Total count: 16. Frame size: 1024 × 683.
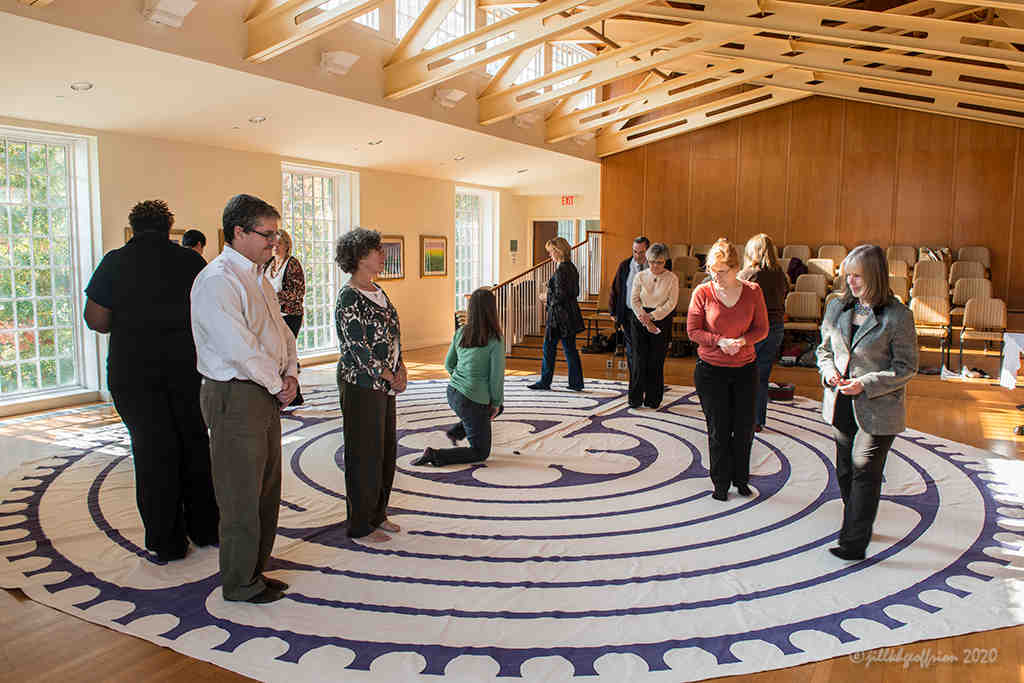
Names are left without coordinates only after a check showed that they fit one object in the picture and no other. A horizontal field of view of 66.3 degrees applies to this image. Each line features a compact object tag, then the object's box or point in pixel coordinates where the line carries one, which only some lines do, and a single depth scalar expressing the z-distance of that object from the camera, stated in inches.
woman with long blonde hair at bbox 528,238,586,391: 312.3
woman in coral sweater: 178.9
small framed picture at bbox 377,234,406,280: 470.9
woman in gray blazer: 137.3
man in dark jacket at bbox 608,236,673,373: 296.0
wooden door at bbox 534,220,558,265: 658.2
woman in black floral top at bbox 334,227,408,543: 146.9
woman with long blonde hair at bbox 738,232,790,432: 221.5
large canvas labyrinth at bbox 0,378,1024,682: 117.5
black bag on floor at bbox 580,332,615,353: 452.8
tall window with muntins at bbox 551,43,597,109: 513.7
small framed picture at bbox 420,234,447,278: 508.7
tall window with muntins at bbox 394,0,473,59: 410.4
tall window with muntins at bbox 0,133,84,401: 286.8
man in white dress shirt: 119.9
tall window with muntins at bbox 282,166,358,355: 417.4
